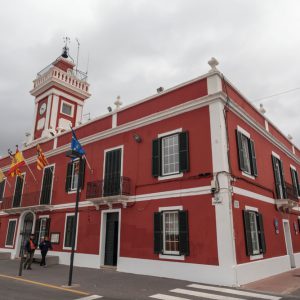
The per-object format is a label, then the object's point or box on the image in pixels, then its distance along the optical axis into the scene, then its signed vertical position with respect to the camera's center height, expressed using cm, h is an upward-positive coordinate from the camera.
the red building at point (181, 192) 1086 +232
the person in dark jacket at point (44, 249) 1466 -17
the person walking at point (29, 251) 1369 -26
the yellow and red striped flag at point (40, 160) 1702 +463
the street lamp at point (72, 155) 933 +299
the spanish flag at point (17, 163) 1778 +466
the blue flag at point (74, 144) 1231 +396
